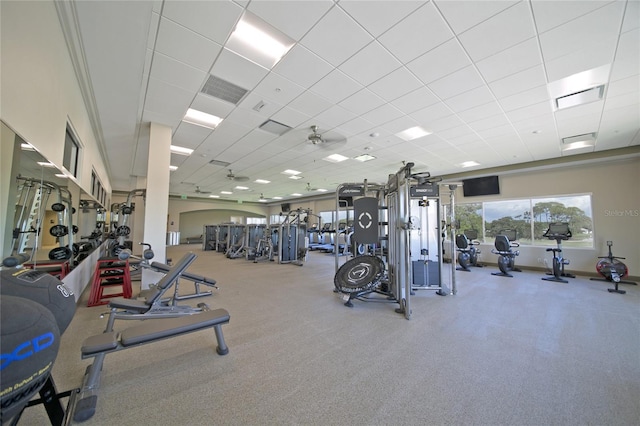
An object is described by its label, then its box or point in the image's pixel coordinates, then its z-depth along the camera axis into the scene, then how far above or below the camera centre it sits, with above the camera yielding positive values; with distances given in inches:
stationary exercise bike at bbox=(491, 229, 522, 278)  243.3 -23.5
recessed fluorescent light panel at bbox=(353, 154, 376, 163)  260.1 +78.7
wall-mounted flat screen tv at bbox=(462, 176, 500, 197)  300.2 +56.0
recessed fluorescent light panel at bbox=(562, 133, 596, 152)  195.1 +76.3
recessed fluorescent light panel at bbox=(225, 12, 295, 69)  96.6 +81.2
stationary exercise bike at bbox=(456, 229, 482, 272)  265.2 -25.9
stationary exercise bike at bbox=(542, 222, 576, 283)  222.7 -10.6
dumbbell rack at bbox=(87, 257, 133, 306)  137.9 -31.7
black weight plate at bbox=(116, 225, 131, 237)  196.4 -4.1
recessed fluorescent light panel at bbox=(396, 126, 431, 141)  190.9 +79.1
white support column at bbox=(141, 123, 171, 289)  168.6 +21.6
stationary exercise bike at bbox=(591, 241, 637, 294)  181.9 -32.2
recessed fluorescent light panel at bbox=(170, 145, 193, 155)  235.9 +78.2
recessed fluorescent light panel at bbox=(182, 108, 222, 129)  168.6 +79.9
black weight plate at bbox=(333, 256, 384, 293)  140.6 -29.0
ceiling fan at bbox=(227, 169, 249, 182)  326.6 +70.1
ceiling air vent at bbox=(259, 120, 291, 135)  181.6 +79.1
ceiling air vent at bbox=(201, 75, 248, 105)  133.0 +80.4
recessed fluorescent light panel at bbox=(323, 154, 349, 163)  262.5 +79.0
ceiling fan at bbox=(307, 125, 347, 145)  186.1 +78.2
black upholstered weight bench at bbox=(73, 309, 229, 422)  59.0 -32.0
